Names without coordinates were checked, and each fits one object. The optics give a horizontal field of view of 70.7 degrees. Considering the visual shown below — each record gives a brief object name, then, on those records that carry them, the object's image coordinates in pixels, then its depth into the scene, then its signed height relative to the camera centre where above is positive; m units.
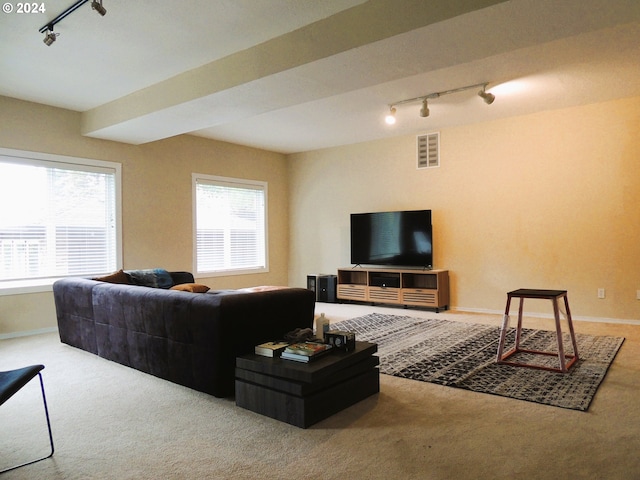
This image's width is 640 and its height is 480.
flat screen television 6.53 -0.01
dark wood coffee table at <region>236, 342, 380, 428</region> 2.42 -0.83
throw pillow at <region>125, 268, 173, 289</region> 4.55 -0.38
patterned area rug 2.94 -1.01
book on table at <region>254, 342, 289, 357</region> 2.67 -0.65
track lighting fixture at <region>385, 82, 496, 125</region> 4.60 +1.53
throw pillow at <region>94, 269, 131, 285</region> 4.15 -0.33
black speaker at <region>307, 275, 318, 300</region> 7.44 -0.72
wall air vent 6.57 +1.28
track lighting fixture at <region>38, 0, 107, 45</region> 2.73 +1.55
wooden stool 3.24 -0.78
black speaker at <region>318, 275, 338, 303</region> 7.25 -0.80
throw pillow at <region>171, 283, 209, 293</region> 3.73 -0.39
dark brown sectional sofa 2.82 -0.59
